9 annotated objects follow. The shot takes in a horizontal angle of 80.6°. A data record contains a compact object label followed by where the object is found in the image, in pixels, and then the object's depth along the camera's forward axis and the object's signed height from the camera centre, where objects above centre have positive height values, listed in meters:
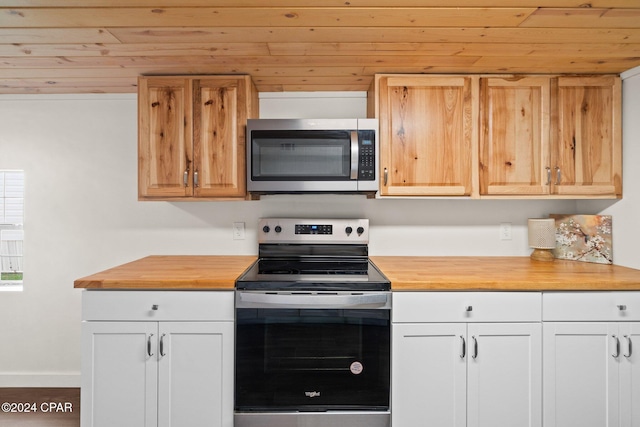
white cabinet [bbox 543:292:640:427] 1.75 -0.68
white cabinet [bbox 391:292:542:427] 1.74 -0.68
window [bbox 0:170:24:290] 2.60 -0.11
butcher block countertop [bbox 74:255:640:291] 1.75 -0.30
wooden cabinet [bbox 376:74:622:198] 2.13 +0.44
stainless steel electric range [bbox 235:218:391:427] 1.75 -0.67
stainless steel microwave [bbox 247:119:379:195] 2.08 +0.32
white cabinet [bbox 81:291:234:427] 1.75 -0.69
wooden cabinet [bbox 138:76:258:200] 2.14 +0.45
